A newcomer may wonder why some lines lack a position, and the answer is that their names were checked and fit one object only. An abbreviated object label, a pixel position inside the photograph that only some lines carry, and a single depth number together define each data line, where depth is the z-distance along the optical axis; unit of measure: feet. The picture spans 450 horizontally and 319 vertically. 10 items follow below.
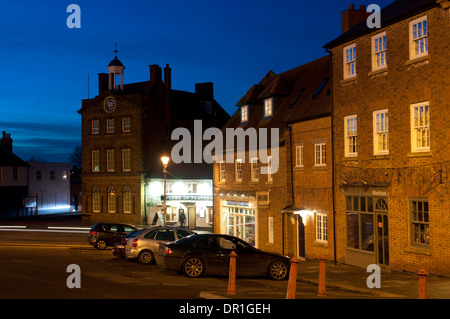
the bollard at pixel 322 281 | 50.26
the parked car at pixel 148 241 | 81.41
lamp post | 112.89
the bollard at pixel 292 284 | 44.83
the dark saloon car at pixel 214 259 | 66.80
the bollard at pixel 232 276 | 50.75
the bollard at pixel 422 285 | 39.74
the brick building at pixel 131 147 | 181.98
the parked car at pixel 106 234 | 106.42
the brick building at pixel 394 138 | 65.98
